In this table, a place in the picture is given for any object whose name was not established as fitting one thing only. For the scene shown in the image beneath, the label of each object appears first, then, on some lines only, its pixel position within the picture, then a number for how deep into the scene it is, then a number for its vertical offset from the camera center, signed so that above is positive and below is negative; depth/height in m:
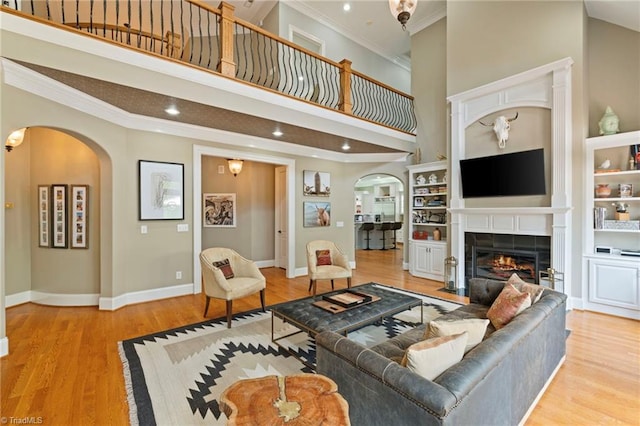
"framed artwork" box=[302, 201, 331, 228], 6.35 +0.00
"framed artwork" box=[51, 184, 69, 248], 4.26 -0.01
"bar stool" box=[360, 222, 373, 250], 10.10 -0.47
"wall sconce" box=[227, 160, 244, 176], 6.18 +1.05
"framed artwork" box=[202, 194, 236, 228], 6.72 +0.10
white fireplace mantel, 4.16 +0.91
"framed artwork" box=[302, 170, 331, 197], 6.29 +0.69
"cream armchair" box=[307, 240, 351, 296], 4.50 -0.85
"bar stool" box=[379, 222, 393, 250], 10.20 -0.51
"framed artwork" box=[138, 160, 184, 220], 4.42 +0.38
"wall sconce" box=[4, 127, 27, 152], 3.56 +0.95
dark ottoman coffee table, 2.54 -0.96
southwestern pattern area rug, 2.05 -1.36
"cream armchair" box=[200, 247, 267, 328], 3.50 -0.84
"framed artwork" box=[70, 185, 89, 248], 4.26 -0.01
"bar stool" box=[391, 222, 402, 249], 10.40 -0.45
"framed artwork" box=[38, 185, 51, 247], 4.29 +0.00
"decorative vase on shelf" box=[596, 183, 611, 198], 4.03 +0.31
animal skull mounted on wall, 4.71 +1.39
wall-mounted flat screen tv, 4.41 +0.63
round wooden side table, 1.12 -0.79
